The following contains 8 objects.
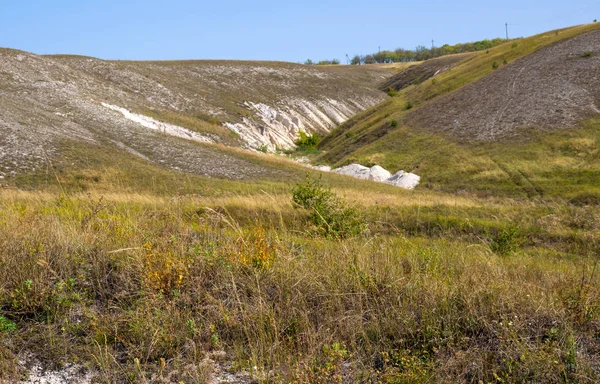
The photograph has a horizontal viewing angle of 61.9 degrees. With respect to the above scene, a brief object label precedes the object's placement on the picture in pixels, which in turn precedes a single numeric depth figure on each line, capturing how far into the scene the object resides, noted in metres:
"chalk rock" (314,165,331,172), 48.06
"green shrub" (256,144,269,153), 56.34
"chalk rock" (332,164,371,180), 41.95
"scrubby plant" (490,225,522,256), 13.19
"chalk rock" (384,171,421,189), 38.56
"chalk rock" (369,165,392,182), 41.08
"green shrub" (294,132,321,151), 65.75
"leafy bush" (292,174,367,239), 11.51
